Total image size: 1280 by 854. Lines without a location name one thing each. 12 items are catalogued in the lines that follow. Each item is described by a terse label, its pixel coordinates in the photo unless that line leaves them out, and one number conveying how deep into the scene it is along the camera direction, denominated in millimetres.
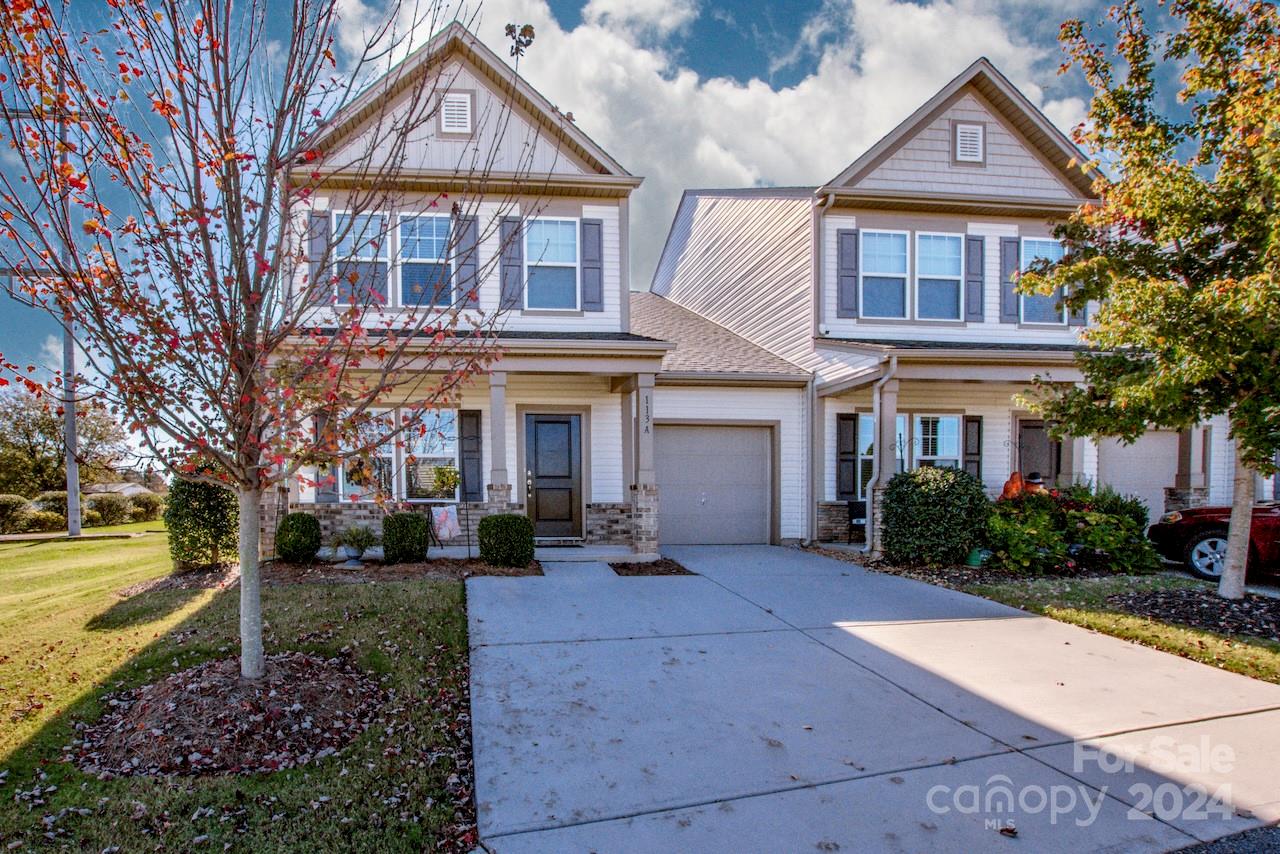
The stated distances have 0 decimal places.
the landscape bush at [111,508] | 18438
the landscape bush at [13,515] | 15219
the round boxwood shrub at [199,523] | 7961
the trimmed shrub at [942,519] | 9000
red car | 8172
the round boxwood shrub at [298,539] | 8547
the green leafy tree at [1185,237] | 5969
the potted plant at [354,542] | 8945
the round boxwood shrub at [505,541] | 8602
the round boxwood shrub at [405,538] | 8656
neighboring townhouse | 11406
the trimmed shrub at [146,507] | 19672
